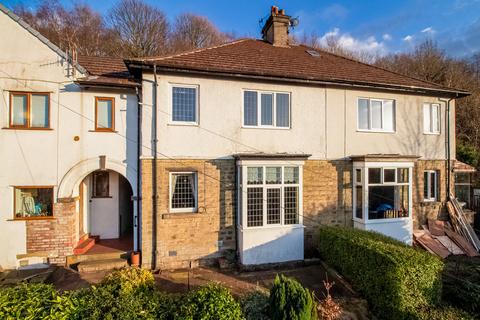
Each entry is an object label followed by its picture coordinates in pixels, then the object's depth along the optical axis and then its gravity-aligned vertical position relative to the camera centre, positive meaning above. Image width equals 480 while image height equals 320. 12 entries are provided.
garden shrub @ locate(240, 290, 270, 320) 4.85 -3.02
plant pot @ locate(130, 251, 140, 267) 7.97 -3.25
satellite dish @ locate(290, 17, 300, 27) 12.48 +7.23
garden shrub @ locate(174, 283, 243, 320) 4.36 -2.70
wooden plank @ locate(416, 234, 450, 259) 9.69 -3.45
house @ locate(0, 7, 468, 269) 8.11 +0.20
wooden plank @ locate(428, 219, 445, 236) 10.53 -2.91
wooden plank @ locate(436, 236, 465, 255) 10.00 -3.53
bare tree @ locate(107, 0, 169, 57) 22.11 +13.13
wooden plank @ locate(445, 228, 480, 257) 10.02 -3.49
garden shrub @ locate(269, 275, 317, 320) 4.44 -2.68
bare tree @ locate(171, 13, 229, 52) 25.84 +14.46
